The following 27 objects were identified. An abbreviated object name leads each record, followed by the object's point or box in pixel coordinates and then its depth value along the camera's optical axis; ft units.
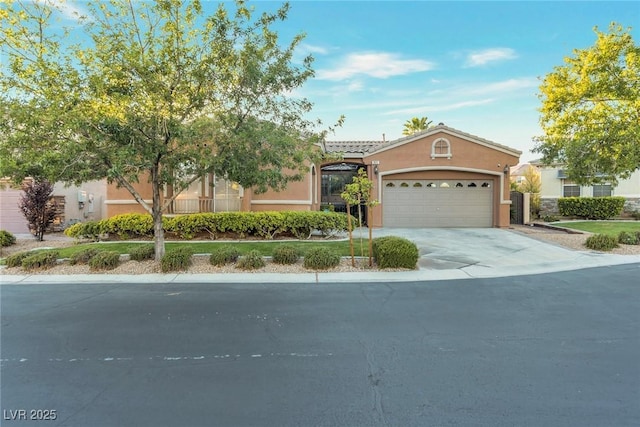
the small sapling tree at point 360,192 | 28.89
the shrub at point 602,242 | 36.96
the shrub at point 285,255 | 30.71
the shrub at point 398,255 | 28.60
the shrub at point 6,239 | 40.70
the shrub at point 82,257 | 30.94
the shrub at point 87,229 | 41.98
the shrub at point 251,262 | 29.36
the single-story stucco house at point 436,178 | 54.90
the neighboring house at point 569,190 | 72.38
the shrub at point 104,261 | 29.27
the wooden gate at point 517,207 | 64.13
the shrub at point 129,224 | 42.45
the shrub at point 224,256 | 30.22
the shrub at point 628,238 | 39.14
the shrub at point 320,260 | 29.25
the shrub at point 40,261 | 29.45
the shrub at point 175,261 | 28.84
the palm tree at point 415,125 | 108.58
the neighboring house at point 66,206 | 53.93
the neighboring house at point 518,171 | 76.60
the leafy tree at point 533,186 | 70.49
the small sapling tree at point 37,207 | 46.70
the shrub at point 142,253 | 31.86
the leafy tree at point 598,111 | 38.24
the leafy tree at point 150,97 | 23.80
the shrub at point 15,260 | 30.40
